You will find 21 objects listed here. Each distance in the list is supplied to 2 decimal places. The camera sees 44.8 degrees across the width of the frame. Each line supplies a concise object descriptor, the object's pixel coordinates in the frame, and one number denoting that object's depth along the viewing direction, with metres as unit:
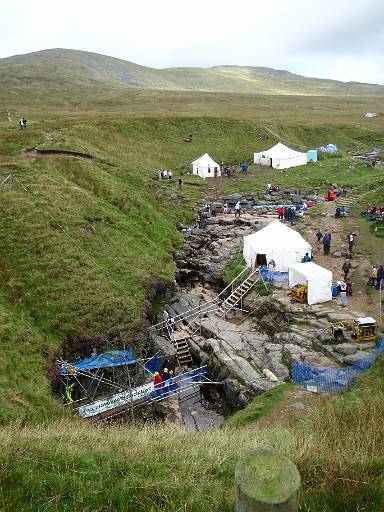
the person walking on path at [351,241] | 37.44
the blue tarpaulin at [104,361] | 24.81
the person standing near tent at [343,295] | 29.50
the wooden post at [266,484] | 4.89
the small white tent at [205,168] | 65.19
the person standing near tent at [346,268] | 32.47
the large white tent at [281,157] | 69.75
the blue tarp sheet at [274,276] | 34.06
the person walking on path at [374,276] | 31.61
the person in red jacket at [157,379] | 25.00
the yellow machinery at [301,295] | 30.47
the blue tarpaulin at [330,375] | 20.72
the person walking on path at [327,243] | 37.81
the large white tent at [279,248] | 35.66
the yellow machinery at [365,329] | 25.31
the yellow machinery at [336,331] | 25.83
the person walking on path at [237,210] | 51.19
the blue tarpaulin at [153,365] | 27.34
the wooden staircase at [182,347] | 29.03
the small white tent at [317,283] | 30.11
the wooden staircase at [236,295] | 33.41
